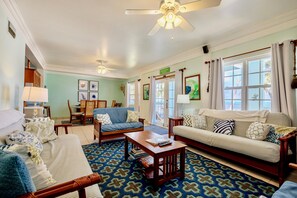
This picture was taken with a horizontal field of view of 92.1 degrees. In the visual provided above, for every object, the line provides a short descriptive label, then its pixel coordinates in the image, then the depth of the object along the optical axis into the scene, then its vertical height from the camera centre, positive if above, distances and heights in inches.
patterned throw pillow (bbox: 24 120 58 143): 82.8 -17.6
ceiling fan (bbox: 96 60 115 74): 204.6 +47.7
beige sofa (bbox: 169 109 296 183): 73.9 -26.7
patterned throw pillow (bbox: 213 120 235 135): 107.5 -19.9
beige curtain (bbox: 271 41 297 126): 92.6 +14.4
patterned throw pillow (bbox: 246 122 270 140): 88.9 -19.1
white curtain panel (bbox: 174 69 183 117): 177.5 +15.9
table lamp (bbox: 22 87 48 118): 97.1 +4.3
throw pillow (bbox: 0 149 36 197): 26.8 -14.6
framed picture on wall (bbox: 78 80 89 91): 288.9 +31.8
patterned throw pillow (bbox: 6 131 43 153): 55.4 -15.9
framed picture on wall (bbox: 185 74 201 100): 157.0 +16.3
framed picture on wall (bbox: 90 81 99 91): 302.3 +32.7
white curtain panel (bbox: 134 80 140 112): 273.7 +10.8
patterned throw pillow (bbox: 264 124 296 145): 84.2 -18.8
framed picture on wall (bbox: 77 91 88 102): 289.2 +11.2
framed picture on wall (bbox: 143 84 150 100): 243.1 +15.9
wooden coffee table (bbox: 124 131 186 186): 69.4 -31.2
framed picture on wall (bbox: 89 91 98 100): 301.4 +11.6
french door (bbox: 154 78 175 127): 201.2 +1.0
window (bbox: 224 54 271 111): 111.0 +14.7
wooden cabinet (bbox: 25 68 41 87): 141.6 +24.8
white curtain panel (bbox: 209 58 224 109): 132.3 +14.9
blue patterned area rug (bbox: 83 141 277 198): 65.7 -41.9
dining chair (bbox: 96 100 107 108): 234.8 -5.8
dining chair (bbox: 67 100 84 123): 228.1 -22.5
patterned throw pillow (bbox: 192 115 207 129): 128.3 -18.8
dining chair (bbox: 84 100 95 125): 220.4 -13.3
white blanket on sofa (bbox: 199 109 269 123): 99.9 -10.9
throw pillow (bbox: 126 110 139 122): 154.9 -16.9
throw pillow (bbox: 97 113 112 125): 137.9 -17.9
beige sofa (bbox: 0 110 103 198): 48.6 -25.2
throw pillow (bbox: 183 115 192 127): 133.9 -18.4
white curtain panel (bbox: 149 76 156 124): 226.8 +2.6
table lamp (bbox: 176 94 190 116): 152.7 +1.9
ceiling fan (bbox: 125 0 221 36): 64.6 +43.7
